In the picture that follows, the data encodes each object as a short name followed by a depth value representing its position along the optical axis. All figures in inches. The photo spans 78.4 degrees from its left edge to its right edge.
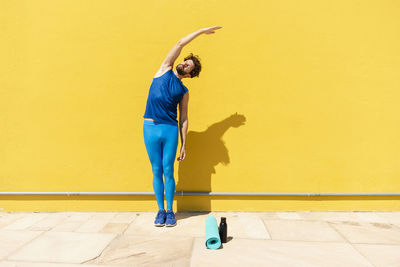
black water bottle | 85.2
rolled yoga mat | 80.7
